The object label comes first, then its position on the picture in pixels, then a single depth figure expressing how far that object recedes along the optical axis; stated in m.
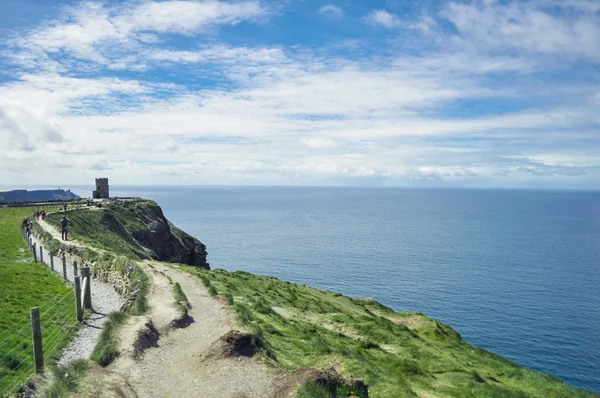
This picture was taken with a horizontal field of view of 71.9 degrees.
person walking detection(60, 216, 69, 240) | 47.38
